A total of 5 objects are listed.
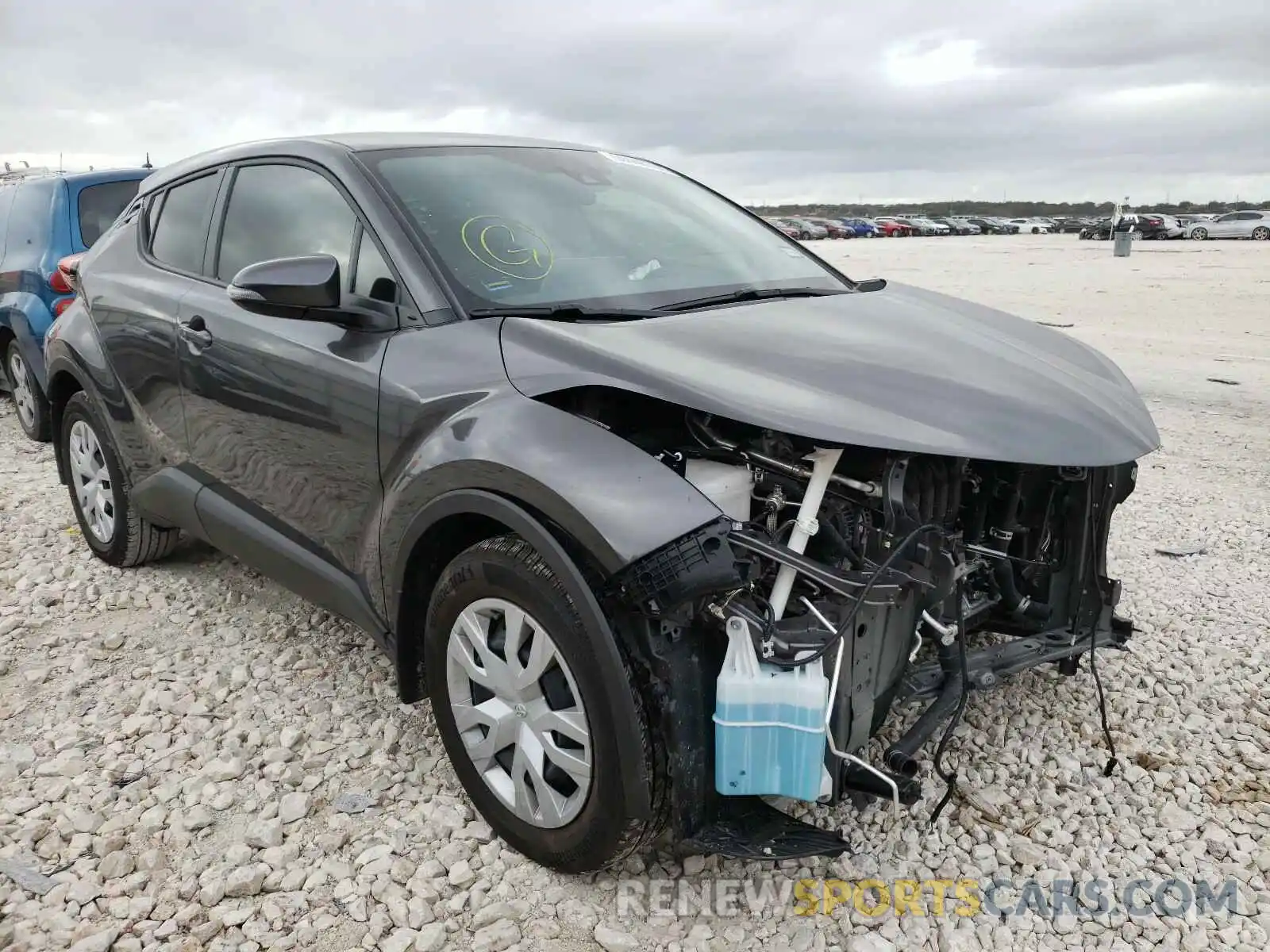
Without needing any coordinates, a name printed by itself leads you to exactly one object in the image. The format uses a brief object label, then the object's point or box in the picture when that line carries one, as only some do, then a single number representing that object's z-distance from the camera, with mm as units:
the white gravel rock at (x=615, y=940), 2262
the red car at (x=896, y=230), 61500
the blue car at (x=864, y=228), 60125
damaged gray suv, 2105
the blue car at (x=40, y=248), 6430
